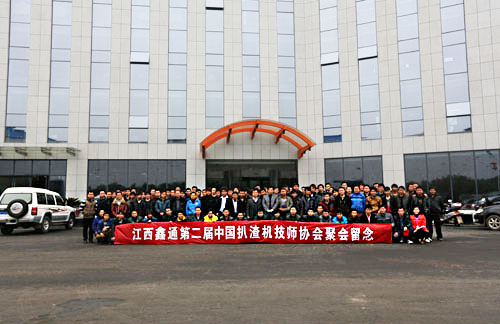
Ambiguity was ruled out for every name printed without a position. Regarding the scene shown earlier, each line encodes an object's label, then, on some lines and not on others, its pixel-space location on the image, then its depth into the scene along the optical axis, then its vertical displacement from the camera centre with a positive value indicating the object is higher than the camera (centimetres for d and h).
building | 2316 +691
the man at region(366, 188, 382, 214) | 1271 -31
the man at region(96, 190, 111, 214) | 1306 -32
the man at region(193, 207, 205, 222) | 1320 -77
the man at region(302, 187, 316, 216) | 1329 -30
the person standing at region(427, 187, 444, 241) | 1238 -70
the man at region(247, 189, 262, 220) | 1327 -46
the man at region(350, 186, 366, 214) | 1282 -31
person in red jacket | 1168 -111
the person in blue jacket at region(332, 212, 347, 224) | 1262 -92
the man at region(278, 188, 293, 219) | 1316 -40
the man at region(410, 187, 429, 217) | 1234 -35
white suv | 1499 -58
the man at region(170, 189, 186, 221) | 1364 -37
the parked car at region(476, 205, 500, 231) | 1594 -115
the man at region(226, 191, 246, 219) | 1374 -47
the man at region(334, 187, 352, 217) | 1270 -37
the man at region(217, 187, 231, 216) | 1387 -32
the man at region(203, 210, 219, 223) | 1324 -86
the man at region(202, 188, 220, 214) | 1383 -35
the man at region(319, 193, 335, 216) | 1302 -41
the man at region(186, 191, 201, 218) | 1352 -38
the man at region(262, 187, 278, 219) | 1321 -36
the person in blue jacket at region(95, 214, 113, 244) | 1223 -121
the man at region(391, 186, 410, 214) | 1256 -32
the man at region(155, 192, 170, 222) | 1341 -43
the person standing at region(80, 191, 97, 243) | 1283 -74
